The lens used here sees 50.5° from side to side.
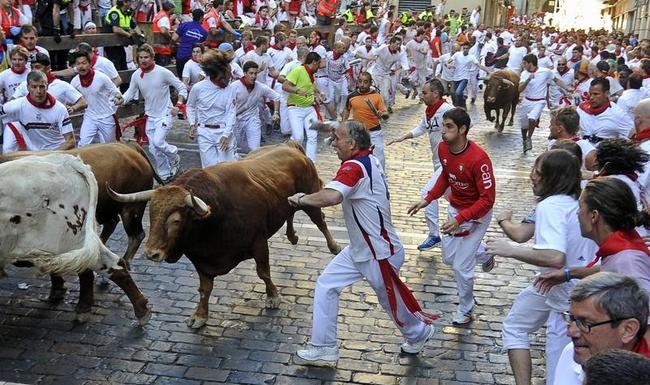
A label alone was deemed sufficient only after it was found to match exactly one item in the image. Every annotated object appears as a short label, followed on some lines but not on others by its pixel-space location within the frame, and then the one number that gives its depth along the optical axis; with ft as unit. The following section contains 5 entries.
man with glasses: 9.42
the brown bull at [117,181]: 22.34
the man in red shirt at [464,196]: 20.15
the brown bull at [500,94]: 55.67
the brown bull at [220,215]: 18.43
